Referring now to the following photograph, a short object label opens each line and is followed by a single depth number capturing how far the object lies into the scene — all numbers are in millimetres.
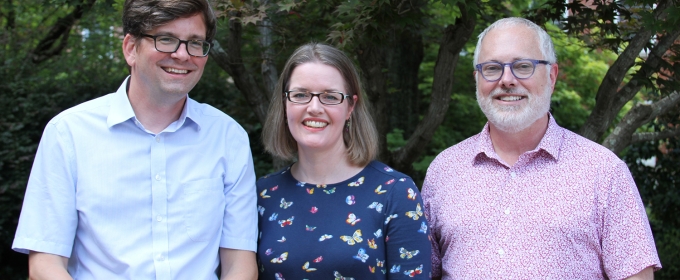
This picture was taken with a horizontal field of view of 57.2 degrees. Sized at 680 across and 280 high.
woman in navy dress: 2516
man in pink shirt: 2521
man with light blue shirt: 2348
